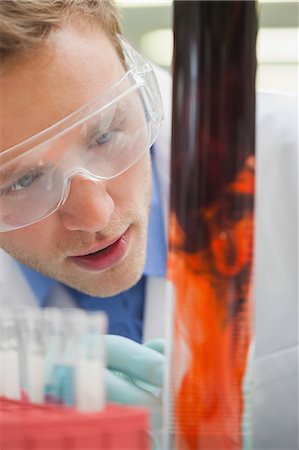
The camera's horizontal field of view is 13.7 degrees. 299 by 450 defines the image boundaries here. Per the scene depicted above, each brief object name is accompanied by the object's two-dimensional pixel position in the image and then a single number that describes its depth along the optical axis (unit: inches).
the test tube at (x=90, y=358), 23.4
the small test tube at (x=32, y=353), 24.6
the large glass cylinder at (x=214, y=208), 23.2
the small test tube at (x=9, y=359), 25.3
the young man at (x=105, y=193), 31.7
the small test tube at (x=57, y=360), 24.0
